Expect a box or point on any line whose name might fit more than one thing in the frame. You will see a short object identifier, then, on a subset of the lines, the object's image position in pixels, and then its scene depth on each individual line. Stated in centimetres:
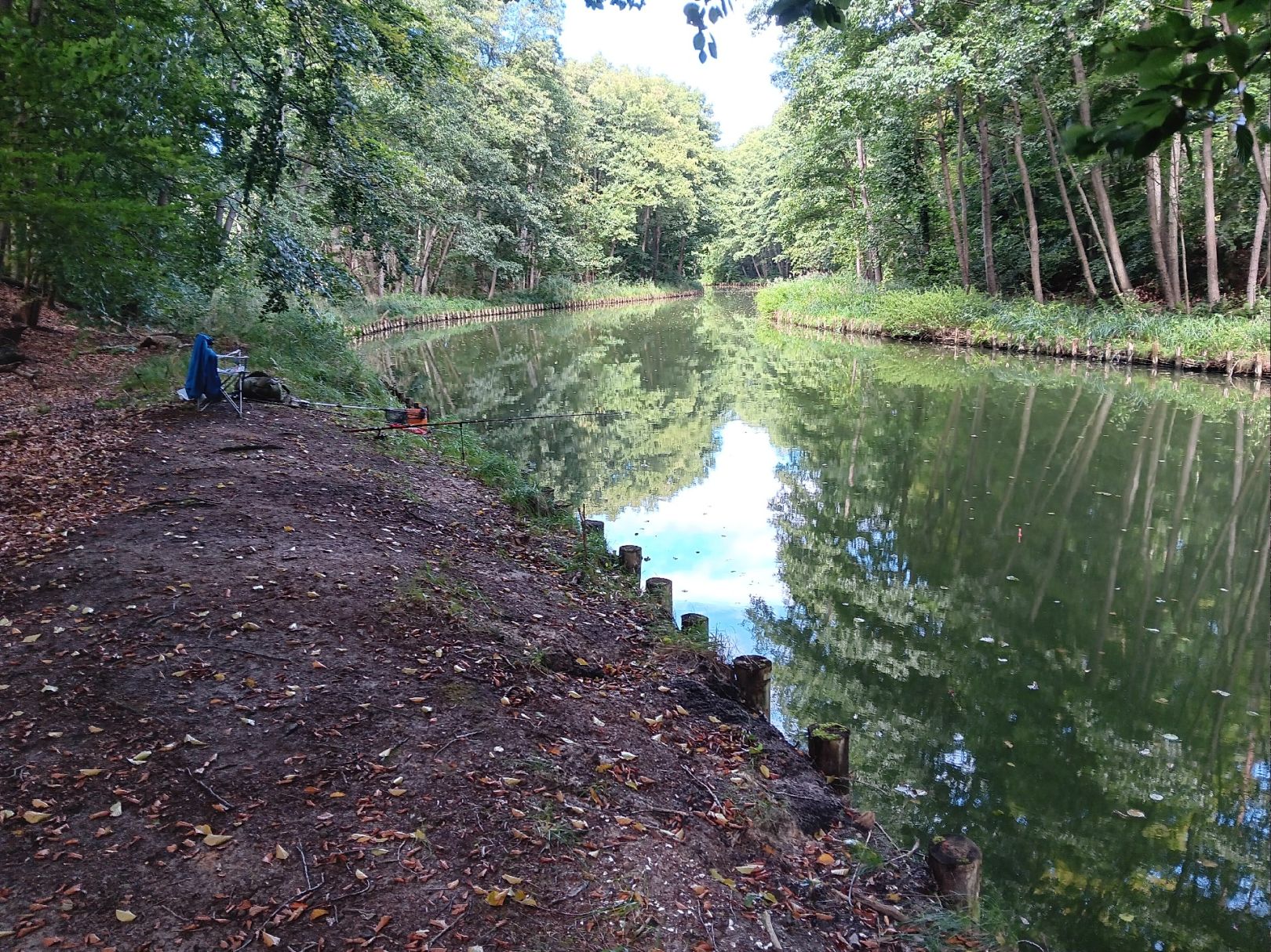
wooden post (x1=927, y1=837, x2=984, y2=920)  323
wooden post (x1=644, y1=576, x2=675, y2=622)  616
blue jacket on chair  872
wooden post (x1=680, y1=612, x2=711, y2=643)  566
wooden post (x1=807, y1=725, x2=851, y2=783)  415
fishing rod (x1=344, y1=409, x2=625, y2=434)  905
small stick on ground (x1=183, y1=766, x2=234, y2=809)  305
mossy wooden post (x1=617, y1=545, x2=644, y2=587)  688
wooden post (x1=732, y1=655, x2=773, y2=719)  480
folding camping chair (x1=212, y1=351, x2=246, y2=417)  907
